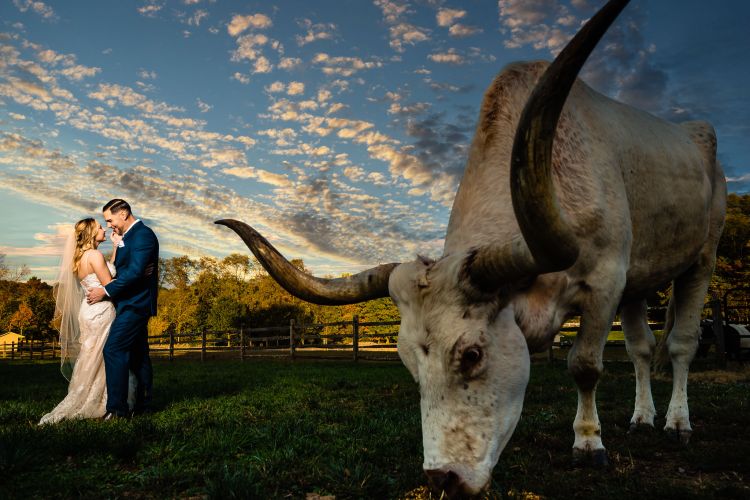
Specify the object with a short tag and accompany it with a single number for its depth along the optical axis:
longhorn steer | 2.46
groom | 5.81
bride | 5.91
